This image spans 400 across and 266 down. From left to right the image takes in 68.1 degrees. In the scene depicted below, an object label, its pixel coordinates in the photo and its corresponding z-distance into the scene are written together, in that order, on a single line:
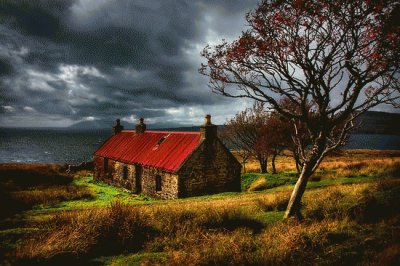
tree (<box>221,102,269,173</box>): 36.91
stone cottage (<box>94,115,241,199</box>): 24.27
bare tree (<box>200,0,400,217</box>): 9.48
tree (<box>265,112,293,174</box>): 32.03
